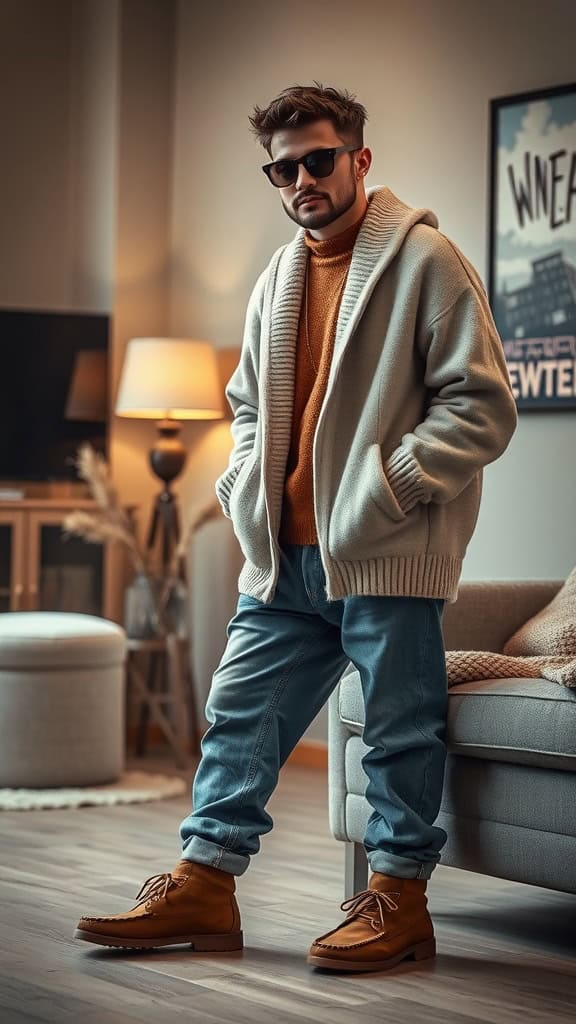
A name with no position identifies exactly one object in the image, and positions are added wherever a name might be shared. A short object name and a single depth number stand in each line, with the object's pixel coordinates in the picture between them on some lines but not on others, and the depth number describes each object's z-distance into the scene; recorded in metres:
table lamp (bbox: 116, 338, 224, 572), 5.00
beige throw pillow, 3.15
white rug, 4.22
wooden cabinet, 5.07
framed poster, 4.08
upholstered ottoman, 4.41
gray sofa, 2.62
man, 2.51
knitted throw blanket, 2.88
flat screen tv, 5.14
